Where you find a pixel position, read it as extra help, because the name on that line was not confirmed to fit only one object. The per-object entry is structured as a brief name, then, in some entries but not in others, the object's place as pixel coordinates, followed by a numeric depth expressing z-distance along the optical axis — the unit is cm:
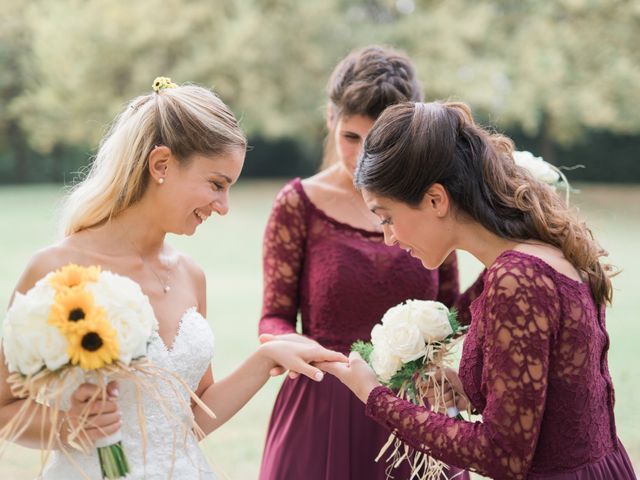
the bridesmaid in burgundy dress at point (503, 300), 251
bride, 304
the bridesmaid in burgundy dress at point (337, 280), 373
